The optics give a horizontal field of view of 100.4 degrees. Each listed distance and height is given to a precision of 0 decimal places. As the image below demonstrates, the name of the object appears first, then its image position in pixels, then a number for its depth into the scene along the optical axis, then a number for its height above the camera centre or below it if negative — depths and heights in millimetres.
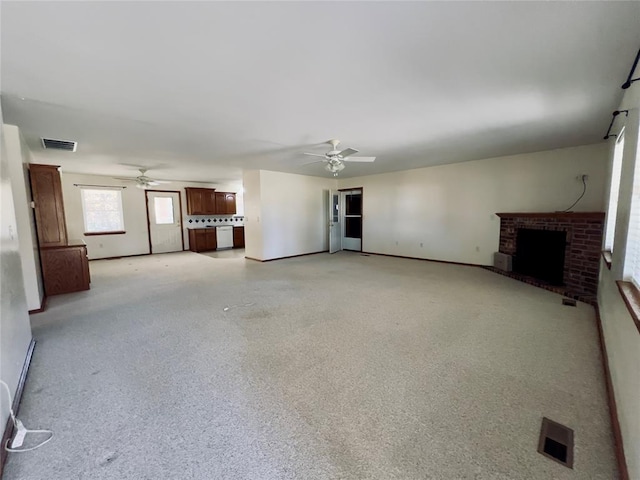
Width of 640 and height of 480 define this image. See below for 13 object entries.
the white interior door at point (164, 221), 8266 -245
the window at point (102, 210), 7238 +121
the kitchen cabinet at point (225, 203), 9367 +352
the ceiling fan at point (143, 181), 6710 +829
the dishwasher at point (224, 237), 9234 -837
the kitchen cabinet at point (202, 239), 8781 -850
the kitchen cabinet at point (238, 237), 9586 -873
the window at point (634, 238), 1821 -209
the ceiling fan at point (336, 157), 3993 +836
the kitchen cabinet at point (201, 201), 8695 +410
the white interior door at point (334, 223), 8039 -352
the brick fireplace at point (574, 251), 3846 -654
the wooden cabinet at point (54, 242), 4113 -450
